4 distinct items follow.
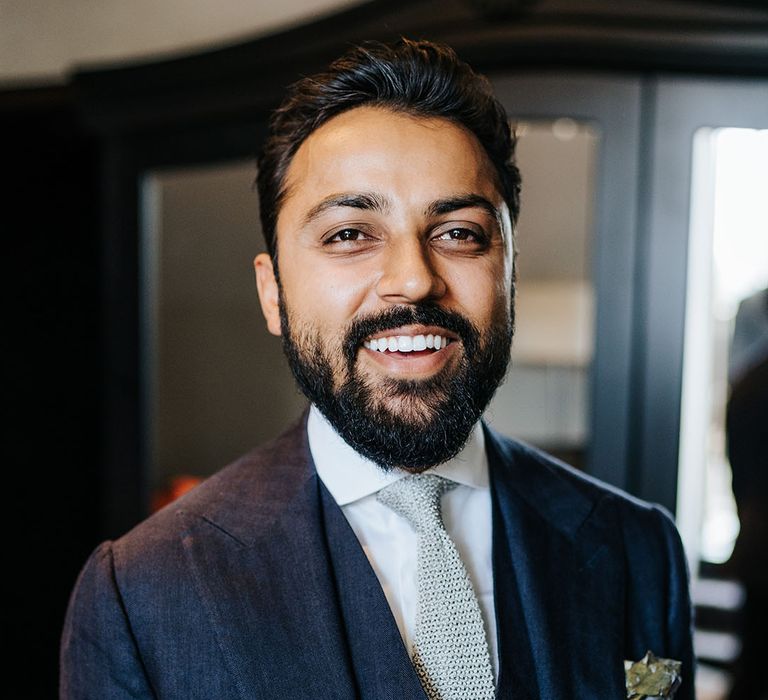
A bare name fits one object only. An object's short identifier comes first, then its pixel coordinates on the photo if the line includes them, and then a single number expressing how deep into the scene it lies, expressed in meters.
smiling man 0.93
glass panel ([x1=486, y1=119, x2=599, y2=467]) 1.69
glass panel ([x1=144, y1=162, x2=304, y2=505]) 2.02
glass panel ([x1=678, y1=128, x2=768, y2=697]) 1.61
